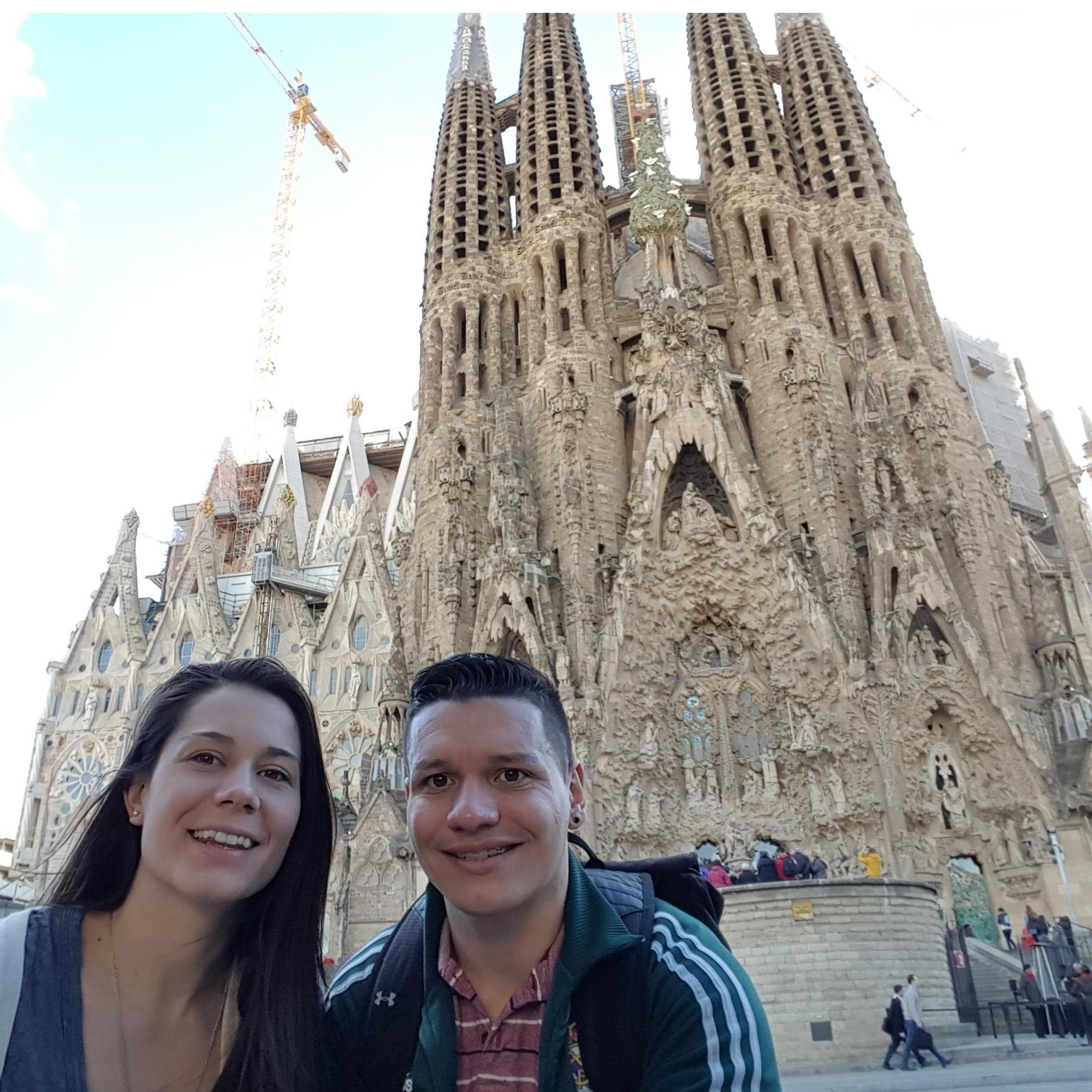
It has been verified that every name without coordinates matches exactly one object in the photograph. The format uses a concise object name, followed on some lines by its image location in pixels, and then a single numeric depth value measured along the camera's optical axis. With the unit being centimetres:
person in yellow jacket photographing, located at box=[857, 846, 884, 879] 1625
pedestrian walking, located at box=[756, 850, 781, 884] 1521
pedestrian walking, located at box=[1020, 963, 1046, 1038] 1098
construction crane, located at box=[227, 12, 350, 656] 3284
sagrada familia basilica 1867
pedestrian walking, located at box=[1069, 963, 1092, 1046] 1019
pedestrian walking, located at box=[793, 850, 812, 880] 1477
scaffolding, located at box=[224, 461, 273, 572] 4328
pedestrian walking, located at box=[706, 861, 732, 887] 1511
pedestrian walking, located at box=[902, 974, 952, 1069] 1015
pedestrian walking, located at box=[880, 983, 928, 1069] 1087
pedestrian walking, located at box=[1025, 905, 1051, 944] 1407
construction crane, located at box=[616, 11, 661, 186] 4278
